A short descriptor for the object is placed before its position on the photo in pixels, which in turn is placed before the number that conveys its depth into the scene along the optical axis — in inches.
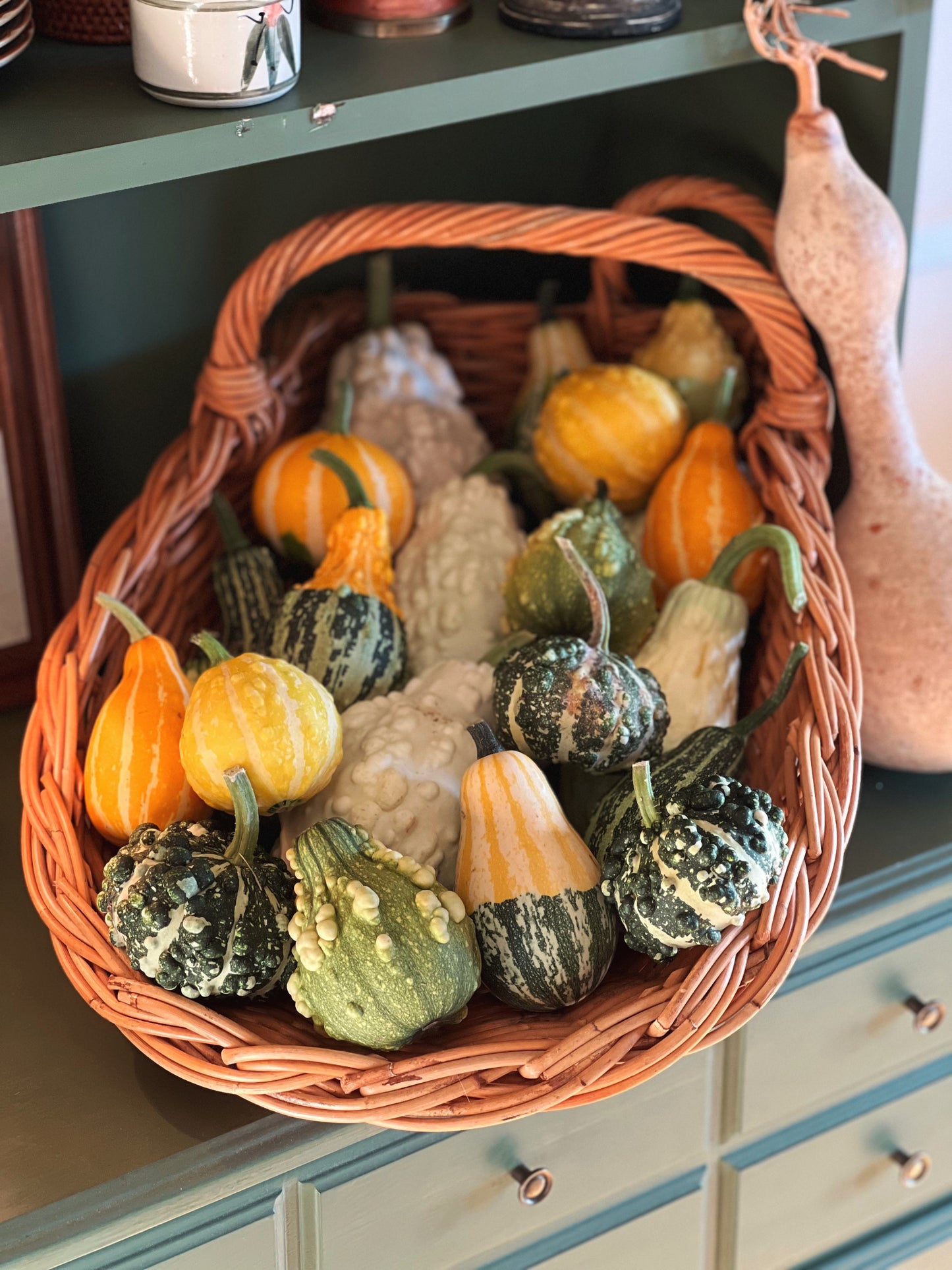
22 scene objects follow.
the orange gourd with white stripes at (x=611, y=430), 43.2
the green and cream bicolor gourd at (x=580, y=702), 33.2
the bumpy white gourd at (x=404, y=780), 32.7
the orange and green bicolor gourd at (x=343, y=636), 36.7
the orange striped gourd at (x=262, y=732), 31.3
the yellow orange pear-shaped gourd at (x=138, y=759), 33.4
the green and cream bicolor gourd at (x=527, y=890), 30.3
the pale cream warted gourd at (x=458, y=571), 40.4
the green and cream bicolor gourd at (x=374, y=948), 28.1
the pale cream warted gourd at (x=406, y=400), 46.2
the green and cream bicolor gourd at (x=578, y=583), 37.5
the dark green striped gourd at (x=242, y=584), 40.6
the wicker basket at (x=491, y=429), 28.6
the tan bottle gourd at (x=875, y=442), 38.6
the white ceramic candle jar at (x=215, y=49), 29.7
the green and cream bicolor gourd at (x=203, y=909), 28.9
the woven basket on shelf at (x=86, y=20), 33.7
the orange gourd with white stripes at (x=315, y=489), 42.4
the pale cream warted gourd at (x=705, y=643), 37.5
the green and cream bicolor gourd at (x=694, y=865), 29.0
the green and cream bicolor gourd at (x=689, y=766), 32.8
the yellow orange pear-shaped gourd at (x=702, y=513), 41.6
